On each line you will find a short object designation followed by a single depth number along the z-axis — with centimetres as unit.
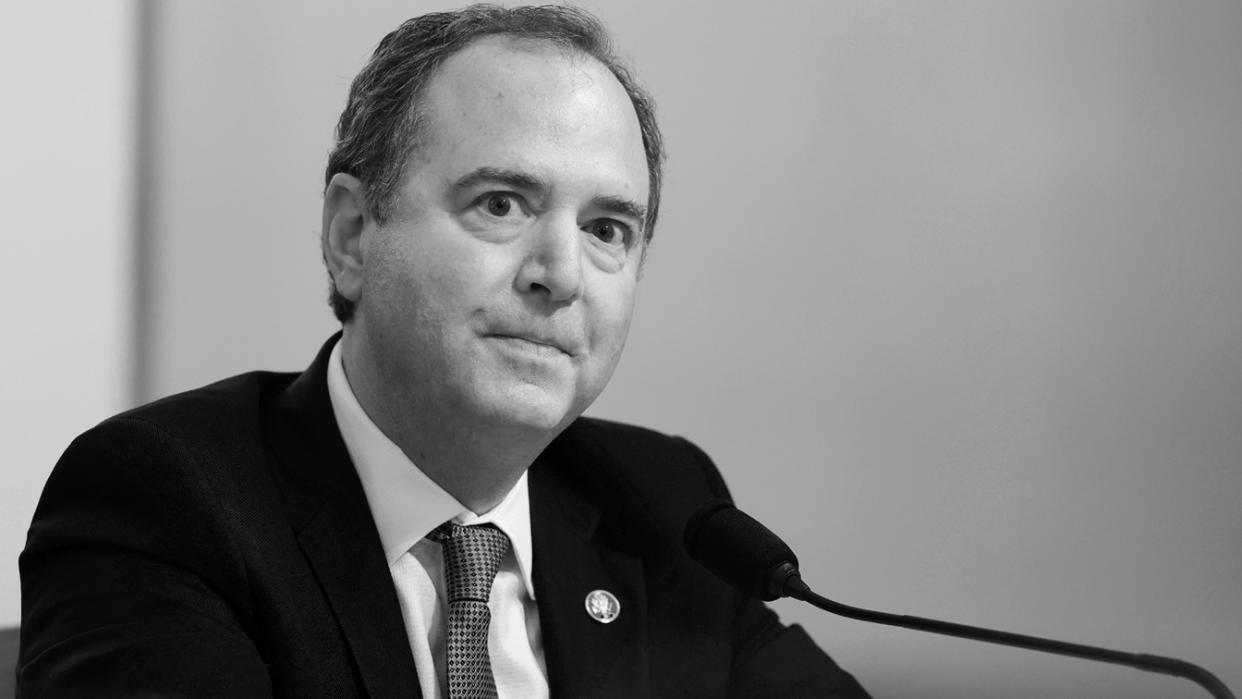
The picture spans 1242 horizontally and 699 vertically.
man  293
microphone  289
